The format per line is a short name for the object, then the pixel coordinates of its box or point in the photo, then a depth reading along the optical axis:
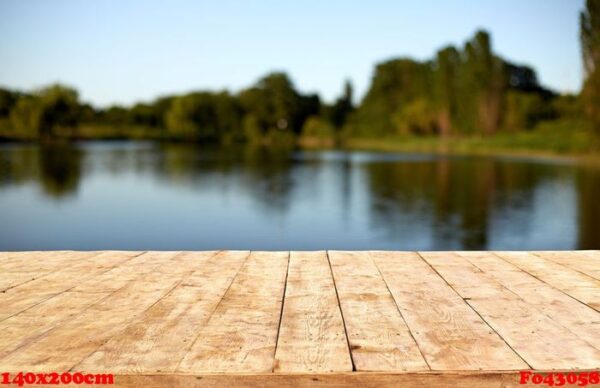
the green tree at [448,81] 67.81
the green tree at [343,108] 100.03
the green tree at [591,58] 37.09
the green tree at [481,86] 60.94
